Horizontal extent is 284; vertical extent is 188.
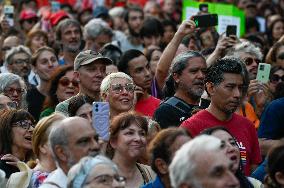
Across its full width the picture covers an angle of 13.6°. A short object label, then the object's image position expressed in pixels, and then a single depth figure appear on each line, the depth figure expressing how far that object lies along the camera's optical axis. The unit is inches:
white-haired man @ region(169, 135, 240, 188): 282.4
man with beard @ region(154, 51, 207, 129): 418.0
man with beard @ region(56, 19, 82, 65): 607.5
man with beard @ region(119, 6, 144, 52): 712.4
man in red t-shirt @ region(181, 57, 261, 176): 389.1
